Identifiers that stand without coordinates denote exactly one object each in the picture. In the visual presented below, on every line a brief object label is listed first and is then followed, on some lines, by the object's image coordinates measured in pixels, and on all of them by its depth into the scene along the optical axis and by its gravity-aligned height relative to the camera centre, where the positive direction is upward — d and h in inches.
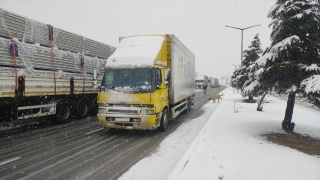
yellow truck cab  309.6 -2.3
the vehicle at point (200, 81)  2356.5 +25.6
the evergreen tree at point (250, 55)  963.3 +123.0
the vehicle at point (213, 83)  3254.9 +9.3
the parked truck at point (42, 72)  322.7 +16.8
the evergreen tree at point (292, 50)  298.0 +47.4
